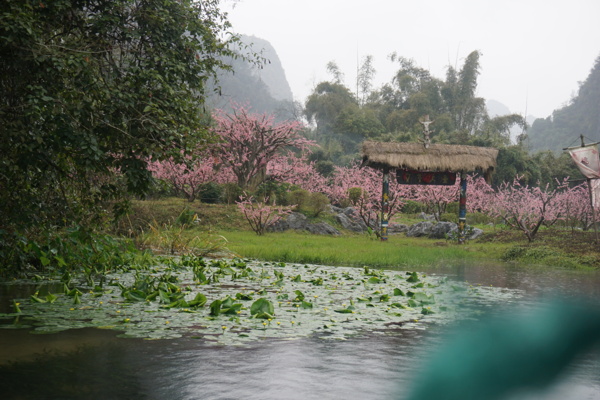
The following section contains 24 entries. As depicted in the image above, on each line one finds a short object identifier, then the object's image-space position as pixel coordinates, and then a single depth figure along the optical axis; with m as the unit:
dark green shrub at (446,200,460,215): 31.36
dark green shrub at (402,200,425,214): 34.06
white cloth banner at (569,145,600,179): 17.62
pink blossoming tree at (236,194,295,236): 18.86
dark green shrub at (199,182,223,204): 25.16
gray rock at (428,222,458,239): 21.86
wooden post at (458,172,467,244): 19.48
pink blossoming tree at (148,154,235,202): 24.12
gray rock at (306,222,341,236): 21.16
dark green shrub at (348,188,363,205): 27.38
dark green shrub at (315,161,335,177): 37.38
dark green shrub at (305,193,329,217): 23.23
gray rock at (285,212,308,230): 21.20
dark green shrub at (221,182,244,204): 23.95
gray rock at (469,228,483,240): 21.96
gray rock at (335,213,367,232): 23.26
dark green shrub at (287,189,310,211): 23.45
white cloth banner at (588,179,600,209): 19.22
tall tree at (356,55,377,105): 74.12
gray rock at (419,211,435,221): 30.14
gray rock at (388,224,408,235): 24.73
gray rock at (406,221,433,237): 22.39
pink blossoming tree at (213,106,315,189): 24.56
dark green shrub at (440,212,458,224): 28.11
